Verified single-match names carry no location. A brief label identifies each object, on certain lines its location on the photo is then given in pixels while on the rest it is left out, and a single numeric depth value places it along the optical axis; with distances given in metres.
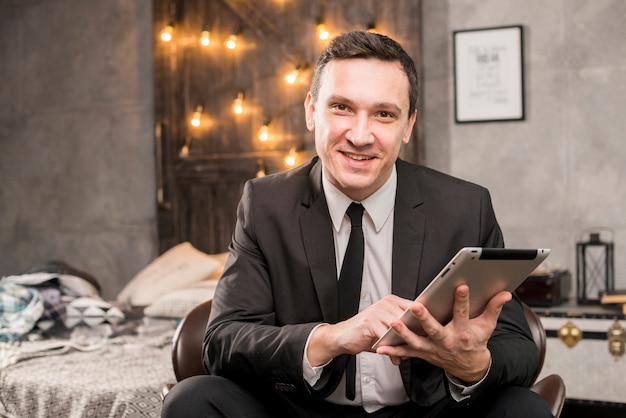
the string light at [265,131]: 4.68
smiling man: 1.65
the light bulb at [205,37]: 4.86
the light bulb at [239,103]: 4.76
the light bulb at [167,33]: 4.94
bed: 2.27
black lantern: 3.92
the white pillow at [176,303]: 3.28
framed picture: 4.16
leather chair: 1.99
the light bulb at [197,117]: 4.90
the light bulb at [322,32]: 4.52
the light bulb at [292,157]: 4.59
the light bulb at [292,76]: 4.63
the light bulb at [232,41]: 4.80
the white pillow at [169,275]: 3.95
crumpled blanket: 2.91
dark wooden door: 4.64
